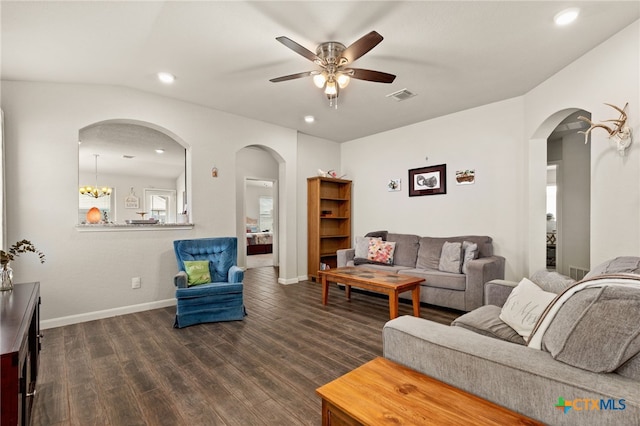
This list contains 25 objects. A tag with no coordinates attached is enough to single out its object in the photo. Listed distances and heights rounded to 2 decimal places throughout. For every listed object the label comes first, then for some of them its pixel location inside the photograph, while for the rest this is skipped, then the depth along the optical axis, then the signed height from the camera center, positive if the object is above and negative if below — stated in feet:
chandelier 22.27 +1.78
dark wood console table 3.36 -1.85
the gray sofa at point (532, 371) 2.73 -1.78
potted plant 6.60 -1.36
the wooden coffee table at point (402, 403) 3.03 -2.20
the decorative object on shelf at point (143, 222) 12.33 -0.43
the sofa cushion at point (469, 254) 12.35 -1.93
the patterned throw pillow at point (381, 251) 15.12 -2.19
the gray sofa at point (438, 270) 11.50 -2.74
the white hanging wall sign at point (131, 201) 29.12 +1.12
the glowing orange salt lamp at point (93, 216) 11.46 -0.14
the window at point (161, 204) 30.71 +0.86
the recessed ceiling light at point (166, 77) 10.57 +5.02
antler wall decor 7.68 +2.06
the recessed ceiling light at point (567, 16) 7.30 +4.97
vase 6.60 -1.48
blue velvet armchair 10.30 -2.81
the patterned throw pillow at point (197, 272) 11.18 -2.35
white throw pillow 5.54 -1.99
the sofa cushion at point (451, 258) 12.64 -2.17
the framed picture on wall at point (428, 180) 15.46 +1.60
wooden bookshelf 17.70 -0.65
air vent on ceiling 12.28 +4.98
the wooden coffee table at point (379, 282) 10.11 -2.71
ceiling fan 8.16 +4.11
